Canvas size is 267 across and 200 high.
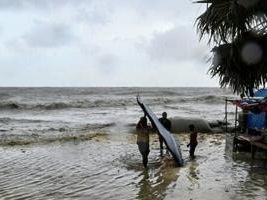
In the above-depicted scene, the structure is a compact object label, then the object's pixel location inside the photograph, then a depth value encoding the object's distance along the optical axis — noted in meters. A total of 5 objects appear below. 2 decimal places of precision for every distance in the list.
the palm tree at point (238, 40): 5.75
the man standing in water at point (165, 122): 10.39
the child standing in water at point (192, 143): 9.84
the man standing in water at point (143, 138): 8.60
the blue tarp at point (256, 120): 11.91
